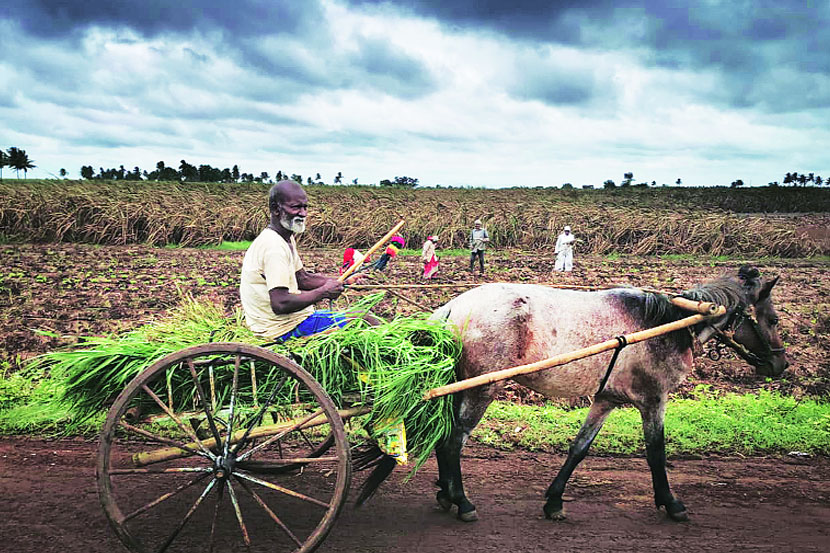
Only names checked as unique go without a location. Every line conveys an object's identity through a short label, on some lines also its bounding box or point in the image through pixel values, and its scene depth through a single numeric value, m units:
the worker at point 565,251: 19.59
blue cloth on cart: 4.29
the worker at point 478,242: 19.83
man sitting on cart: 3.91
